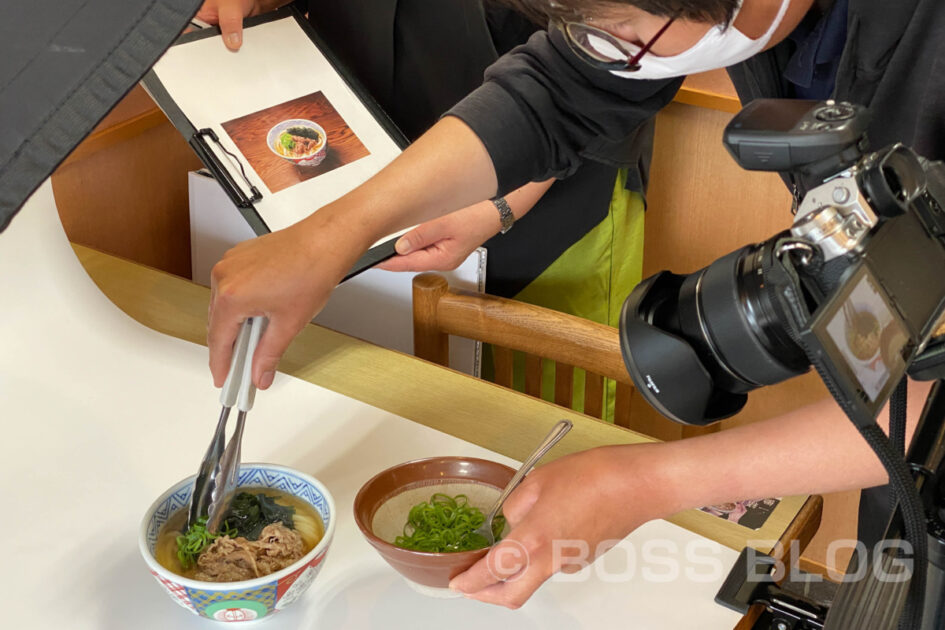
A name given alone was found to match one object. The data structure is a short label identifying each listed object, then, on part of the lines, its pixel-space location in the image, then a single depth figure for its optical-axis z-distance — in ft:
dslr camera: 1.21
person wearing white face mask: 2.20
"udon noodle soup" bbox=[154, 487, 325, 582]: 2.44
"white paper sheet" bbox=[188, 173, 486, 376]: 4.42
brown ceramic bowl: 2.56
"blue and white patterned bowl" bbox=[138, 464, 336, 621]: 2.27
